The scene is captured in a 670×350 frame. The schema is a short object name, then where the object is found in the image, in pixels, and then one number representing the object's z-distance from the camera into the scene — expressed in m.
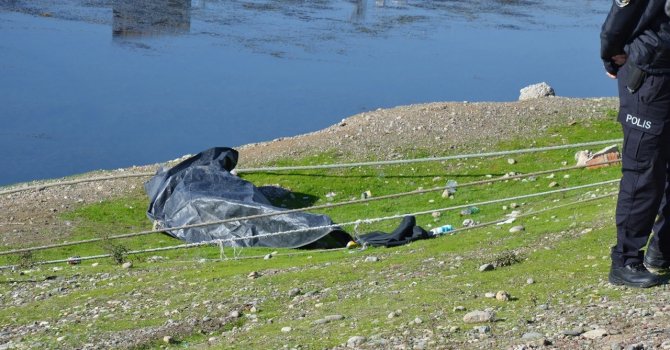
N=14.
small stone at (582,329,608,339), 13.53
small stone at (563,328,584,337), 13.78
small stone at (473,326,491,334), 14.55
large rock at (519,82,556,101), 51.53
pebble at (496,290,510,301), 16.48
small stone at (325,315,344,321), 16.88
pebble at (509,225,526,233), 25.56
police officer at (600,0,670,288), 14.51
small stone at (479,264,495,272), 19.47
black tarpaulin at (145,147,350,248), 31.97
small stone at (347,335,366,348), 14.84
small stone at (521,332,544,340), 13.89
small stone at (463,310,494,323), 15.15
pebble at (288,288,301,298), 19.80
